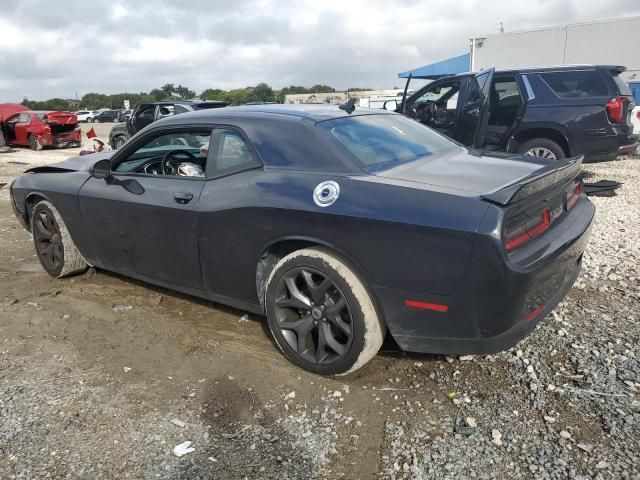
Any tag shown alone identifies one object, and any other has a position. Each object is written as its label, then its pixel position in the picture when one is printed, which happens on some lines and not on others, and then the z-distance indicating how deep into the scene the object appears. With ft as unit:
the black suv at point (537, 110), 23.95
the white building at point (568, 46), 47.88
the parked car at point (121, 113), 130.17
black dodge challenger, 7.78
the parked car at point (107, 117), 154.81
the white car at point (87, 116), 163.58
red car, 56.75
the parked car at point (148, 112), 39.19
